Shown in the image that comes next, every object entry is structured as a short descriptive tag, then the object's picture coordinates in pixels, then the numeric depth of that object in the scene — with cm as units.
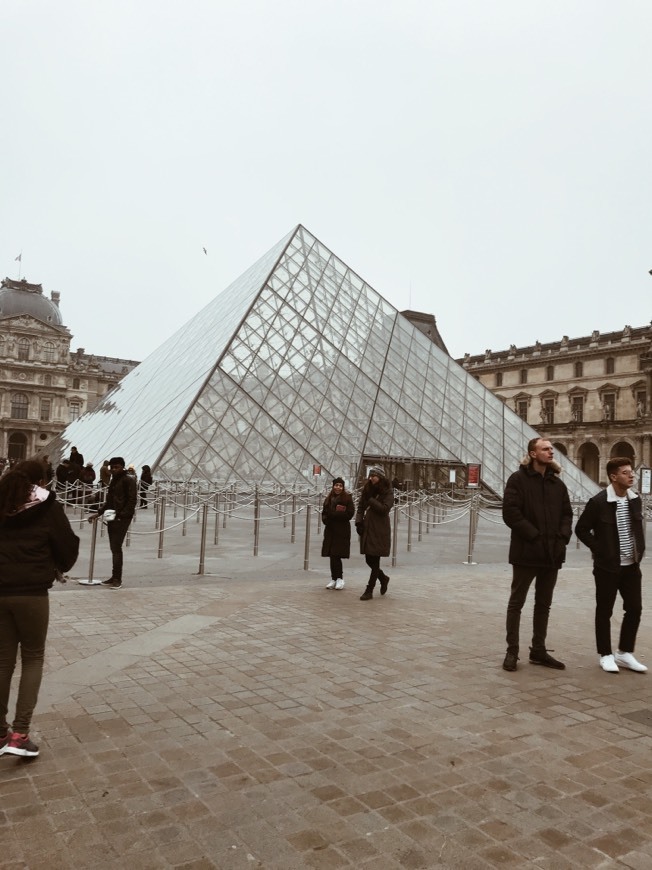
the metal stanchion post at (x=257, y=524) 1000
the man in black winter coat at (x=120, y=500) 738
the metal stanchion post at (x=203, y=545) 808
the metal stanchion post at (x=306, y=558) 889
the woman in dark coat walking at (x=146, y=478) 1592
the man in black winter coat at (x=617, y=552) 473
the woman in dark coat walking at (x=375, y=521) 709
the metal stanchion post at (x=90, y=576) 731
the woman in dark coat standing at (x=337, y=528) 744
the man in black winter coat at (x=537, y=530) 471
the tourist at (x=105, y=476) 1552
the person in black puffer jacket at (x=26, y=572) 302
